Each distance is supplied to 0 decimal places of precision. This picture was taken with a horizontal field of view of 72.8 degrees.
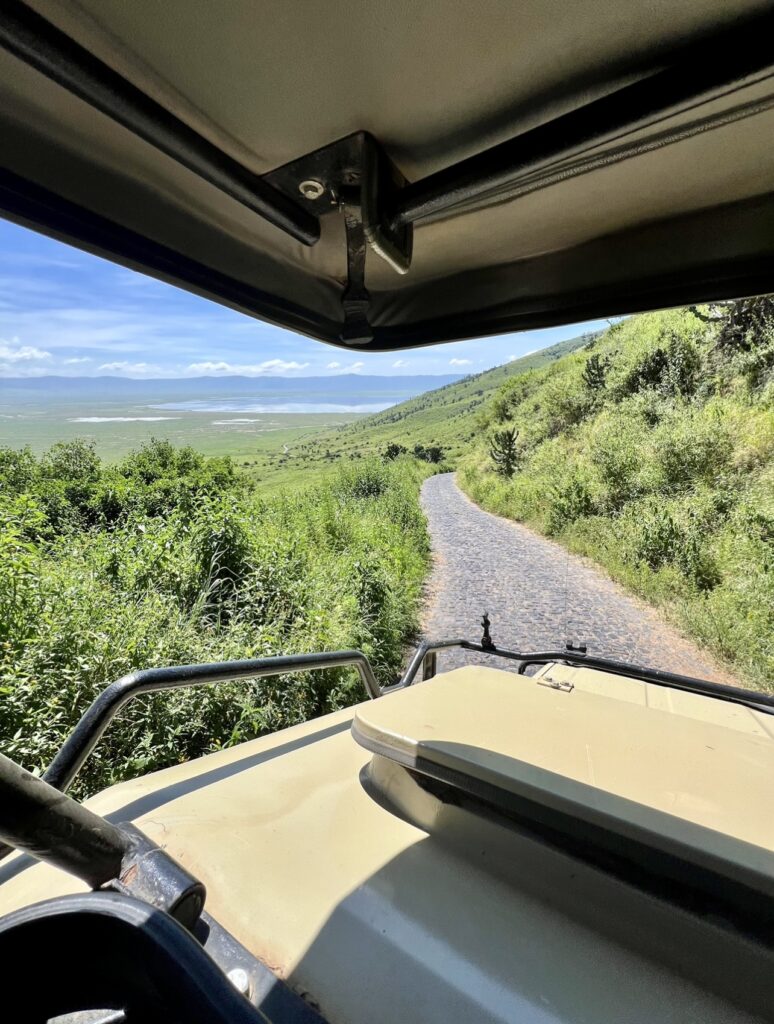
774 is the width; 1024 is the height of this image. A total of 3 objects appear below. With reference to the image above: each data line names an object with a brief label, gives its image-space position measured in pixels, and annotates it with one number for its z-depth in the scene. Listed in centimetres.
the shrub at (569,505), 1459
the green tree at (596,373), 2411
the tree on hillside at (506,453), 2585
